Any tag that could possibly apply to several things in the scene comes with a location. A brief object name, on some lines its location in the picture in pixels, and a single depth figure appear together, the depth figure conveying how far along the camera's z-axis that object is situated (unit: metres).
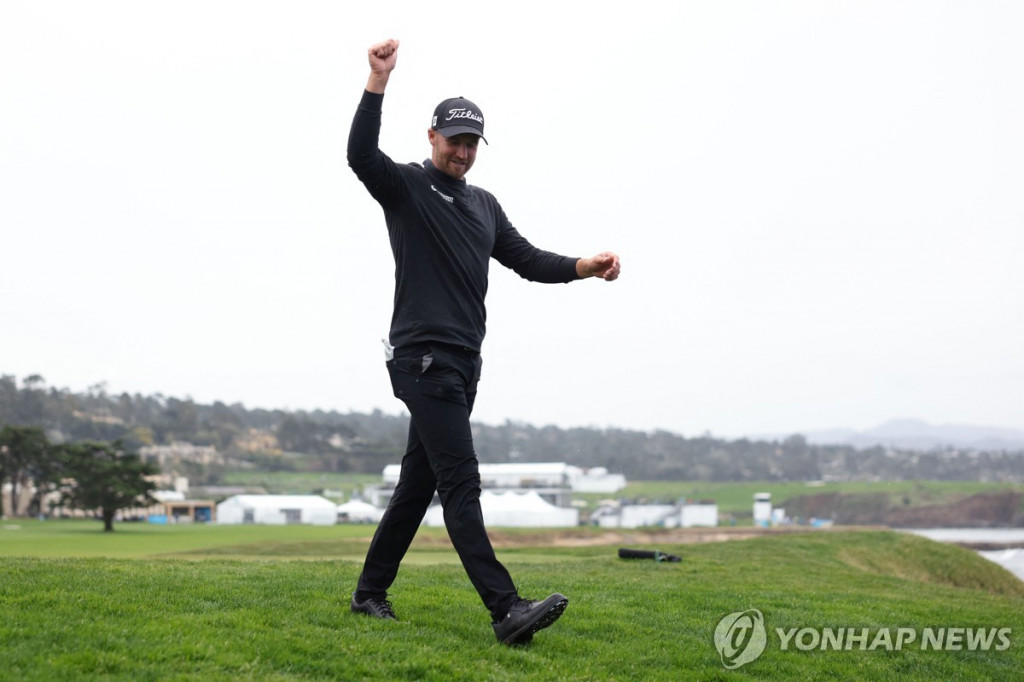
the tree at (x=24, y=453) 55.44
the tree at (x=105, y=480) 42.59
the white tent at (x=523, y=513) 63.50
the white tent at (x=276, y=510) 76.06
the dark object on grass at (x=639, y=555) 16.02
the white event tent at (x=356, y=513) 76.50
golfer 5.51
